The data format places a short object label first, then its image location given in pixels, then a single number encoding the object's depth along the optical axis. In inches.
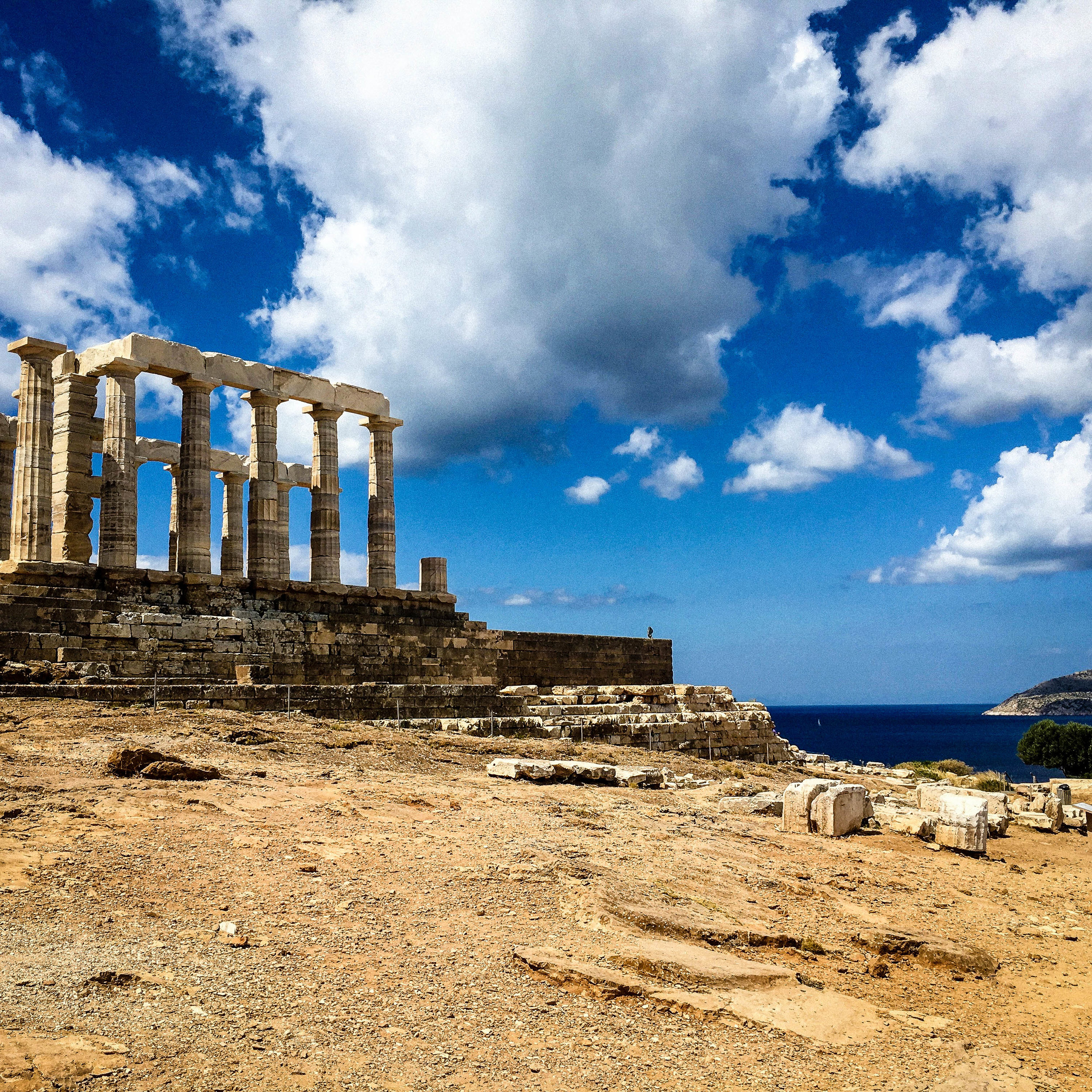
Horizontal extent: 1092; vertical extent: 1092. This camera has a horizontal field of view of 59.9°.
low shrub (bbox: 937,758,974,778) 1076.5
